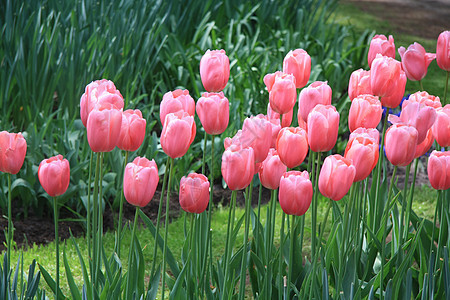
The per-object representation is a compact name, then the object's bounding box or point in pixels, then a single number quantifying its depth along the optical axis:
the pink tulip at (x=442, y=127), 3.11
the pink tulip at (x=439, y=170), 3.05
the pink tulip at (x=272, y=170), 3.04
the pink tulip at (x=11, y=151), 3.01
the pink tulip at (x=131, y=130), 3.03
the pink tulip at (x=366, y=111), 3.09
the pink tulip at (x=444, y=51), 3.30
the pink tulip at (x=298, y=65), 3.19
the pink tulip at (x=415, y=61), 3.27
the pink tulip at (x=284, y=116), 3.21
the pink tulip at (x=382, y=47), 3.31
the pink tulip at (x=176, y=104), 3.06
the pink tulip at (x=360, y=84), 3.21
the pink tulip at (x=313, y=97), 3.12
